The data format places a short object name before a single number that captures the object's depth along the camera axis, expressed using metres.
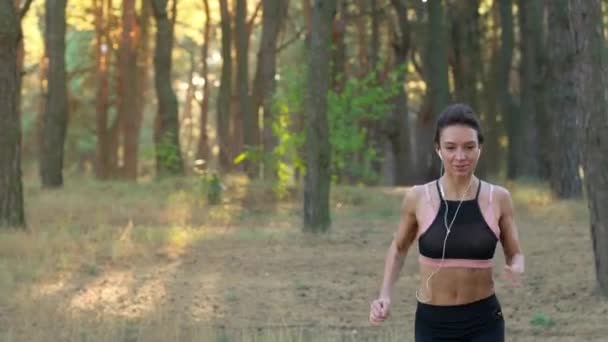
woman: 5.34
